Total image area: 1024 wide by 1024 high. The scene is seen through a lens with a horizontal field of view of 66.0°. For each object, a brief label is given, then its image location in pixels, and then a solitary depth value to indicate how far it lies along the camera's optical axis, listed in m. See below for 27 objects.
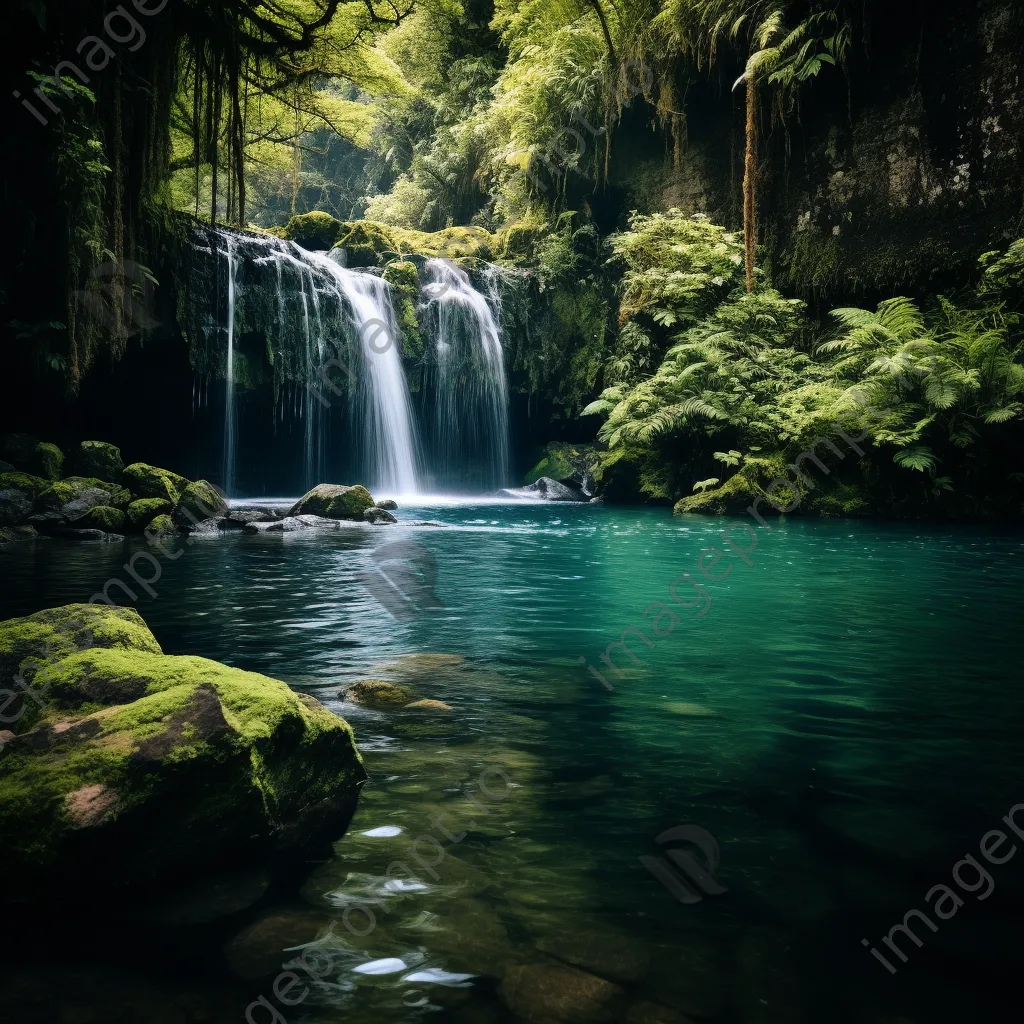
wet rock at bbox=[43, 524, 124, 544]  11.59
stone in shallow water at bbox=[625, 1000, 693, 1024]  1.99
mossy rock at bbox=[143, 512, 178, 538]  12.44
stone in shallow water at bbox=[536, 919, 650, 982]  2.18
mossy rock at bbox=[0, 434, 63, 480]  13.43
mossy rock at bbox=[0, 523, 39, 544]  11.13
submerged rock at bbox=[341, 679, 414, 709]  4.42
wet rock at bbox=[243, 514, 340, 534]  13.54
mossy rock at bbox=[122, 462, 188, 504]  13.39
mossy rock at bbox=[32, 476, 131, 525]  12.18
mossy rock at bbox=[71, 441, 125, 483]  13.70
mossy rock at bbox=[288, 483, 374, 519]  15.34
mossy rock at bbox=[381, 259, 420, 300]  21.41
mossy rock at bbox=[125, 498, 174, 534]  12.61
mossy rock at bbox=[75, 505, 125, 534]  12.07
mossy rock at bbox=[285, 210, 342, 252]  23.06
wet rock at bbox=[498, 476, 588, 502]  21.41
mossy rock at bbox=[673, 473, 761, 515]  16.20
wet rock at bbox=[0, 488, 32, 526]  11.80
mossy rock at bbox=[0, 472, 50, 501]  12.30
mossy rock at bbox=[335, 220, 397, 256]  22.58
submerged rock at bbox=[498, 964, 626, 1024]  2.01
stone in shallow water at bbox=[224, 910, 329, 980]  2.18
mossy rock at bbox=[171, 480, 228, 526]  13.34
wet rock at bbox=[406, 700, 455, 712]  4.36
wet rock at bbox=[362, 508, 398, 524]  15.07
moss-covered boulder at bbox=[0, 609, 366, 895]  2.48
